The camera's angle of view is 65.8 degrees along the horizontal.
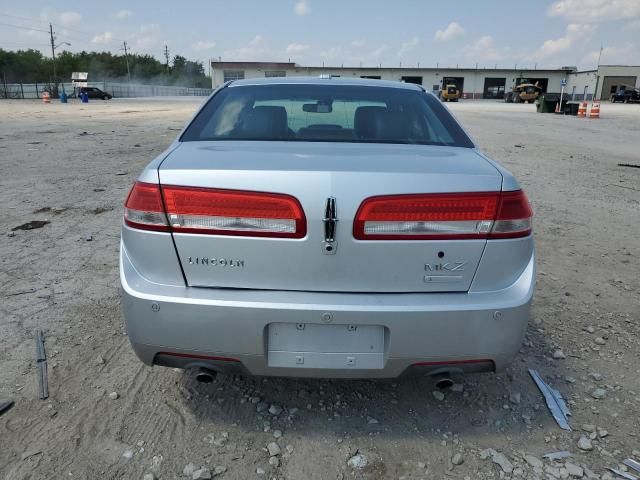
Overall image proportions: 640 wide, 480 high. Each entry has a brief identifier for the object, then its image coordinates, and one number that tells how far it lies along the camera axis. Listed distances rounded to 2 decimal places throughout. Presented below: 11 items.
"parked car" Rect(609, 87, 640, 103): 55.26
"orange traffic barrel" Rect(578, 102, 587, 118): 28.97
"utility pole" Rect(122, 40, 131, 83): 98.87
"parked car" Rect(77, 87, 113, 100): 55.40
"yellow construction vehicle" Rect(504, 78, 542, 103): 51.94
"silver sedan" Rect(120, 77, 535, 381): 1.93
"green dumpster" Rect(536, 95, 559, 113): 33.09
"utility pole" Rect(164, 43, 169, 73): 120.31
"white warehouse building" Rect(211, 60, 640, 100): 69.31
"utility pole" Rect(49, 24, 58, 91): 80.78
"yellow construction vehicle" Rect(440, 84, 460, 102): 57.91
